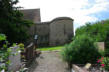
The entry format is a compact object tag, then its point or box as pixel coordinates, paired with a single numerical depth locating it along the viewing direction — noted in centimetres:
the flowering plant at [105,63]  353
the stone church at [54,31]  1239
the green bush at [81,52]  477
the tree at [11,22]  768
